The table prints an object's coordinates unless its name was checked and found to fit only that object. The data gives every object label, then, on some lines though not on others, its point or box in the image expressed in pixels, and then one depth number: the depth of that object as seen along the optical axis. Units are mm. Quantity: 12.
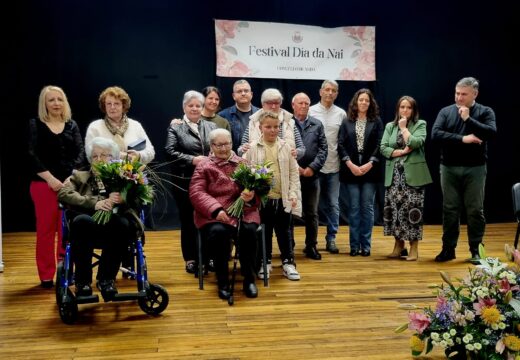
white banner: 6414
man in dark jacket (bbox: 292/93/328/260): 4664
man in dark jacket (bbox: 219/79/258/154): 4684
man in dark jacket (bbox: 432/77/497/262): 4438
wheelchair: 3076
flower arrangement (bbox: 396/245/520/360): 2221
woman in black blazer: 4855
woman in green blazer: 4609
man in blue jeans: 5059
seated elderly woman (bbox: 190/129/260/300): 3590
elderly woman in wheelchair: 3148
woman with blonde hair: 3727
